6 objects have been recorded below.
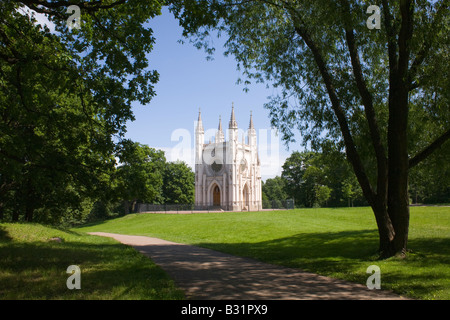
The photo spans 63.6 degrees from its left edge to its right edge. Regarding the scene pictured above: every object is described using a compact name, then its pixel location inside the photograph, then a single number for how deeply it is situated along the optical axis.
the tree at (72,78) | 9.19
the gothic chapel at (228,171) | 56.03
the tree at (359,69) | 10.09
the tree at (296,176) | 64.62
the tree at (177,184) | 65.19
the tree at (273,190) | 99.04
